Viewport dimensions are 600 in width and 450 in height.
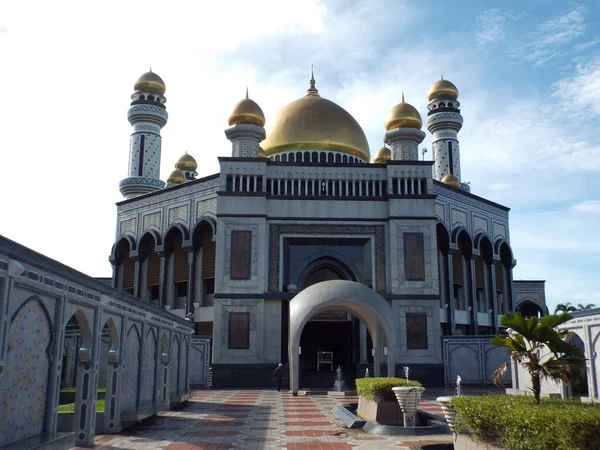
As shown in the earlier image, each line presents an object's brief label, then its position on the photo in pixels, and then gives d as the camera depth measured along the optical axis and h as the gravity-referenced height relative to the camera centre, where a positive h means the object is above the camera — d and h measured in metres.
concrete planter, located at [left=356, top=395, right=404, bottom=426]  10.80 -1.10
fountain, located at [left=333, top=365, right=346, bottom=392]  18.85 -1.11
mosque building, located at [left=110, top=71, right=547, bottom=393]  22.12 +4.08
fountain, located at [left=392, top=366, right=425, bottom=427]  10.38 -0.84
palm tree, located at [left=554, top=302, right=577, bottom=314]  41.11 +3.08
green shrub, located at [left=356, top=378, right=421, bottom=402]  10.91 -0.65
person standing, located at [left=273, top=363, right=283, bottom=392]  19.58 -0.77
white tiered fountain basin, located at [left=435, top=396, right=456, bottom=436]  7.75 -0.73
